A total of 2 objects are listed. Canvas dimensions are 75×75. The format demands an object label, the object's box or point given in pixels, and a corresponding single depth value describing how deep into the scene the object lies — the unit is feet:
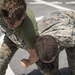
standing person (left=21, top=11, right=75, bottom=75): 5.51
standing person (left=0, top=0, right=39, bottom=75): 5.59
